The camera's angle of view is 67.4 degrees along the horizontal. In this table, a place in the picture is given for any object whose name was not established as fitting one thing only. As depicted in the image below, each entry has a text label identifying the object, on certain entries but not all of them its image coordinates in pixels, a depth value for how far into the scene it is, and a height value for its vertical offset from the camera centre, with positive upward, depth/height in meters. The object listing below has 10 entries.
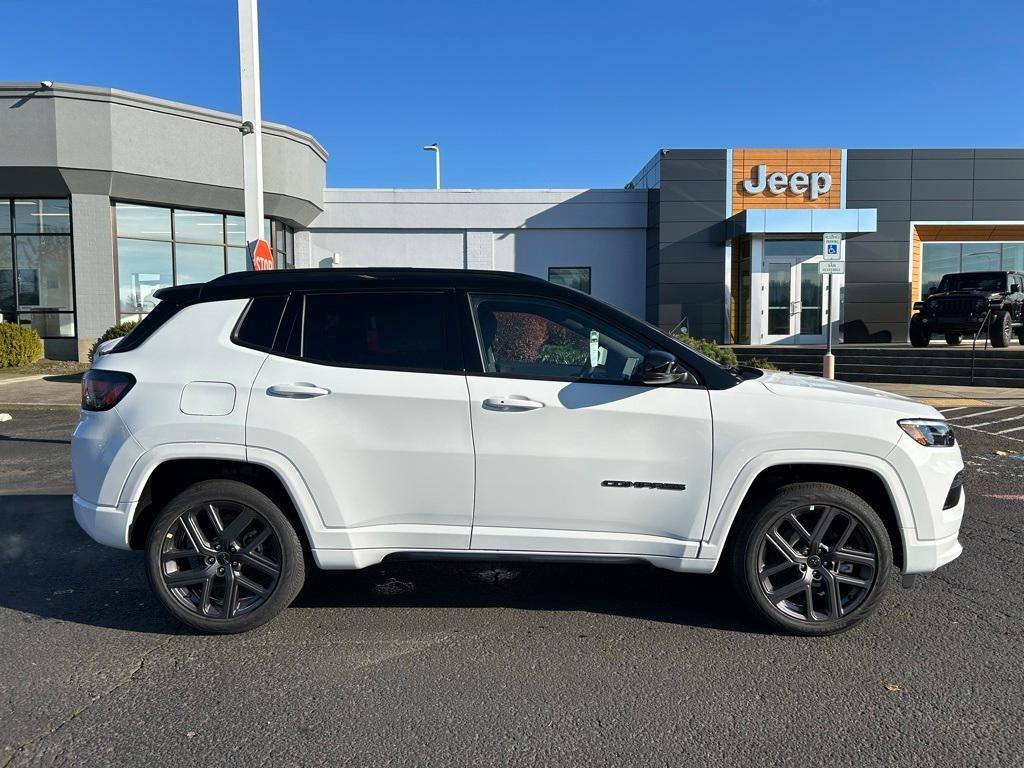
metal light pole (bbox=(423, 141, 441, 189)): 30.64 +7.49
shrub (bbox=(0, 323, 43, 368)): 18.48 -0.03
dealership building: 19.53 +3.59
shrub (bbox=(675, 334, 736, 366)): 13.84 -0.19
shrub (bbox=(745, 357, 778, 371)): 16.02 -0.45
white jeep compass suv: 3.73 -0.57
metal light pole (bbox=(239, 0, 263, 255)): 9.51 +2.84
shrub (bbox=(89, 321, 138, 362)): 16.84 +0.24
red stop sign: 9.06 +1.05
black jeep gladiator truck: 18.08 +0.78
